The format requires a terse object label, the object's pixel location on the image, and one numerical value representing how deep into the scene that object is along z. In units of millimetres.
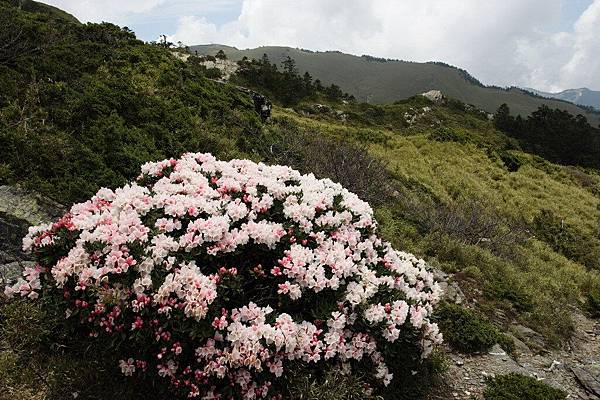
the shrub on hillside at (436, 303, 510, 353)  6168
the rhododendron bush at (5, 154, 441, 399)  3434
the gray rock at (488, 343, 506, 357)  6148
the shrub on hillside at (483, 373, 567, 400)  4949
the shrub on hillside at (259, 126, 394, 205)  10734
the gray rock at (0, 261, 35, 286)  4520
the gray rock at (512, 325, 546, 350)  7129
